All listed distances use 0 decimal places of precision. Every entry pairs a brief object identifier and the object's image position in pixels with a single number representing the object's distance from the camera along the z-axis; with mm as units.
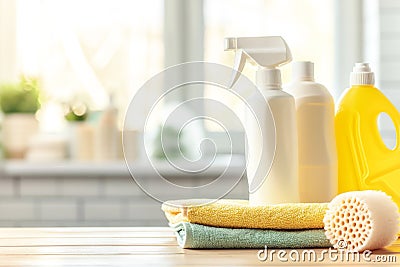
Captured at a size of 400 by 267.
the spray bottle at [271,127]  1570
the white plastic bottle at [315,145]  1616
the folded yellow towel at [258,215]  1506
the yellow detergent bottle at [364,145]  1628
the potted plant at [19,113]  3322
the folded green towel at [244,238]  1489
